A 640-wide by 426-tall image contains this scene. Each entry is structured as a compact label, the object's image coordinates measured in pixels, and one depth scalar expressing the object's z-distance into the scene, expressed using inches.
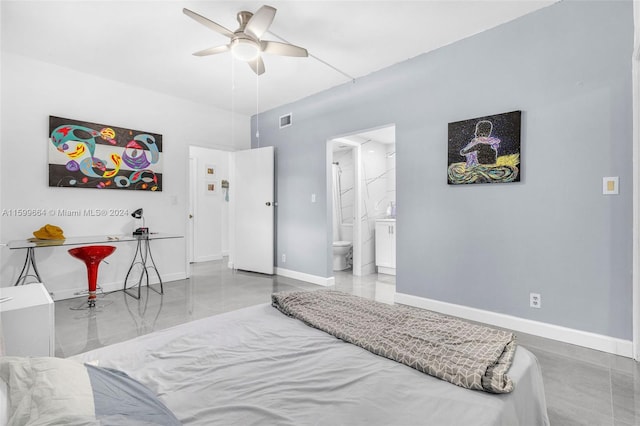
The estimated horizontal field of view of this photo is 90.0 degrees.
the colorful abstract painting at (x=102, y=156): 146.2
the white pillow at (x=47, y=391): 27.8
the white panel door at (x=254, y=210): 202.5
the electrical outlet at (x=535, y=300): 105.9
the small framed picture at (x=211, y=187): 266.4
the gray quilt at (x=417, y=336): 44.1
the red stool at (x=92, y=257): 128.6
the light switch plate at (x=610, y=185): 92.2
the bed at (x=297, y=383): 36.9
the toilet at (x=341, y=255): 213.2
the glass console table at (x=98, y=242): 121.7
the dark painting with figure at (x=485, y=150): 109.7
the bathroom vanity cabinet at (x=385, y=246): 197.6
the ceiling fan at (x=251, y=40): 92.7
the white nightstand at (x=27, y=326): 68.4
